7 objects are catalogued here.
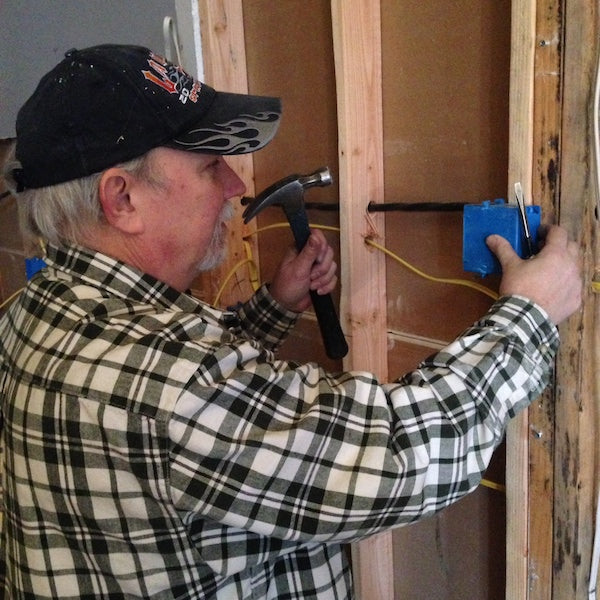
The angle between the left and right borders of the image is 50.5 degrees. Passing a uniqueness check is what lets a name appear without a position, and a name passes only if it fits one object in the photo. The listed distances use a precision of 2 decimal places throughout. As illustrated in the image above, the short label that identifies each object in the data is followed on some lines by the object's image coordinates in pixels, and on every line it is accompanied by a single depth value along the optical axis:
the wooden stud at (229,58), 1.43
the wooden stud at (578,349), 0.83
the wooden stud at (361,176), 1.11
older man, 0.70
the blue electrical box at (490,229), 0.86
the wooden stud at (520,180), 0.86
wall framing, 0.84
